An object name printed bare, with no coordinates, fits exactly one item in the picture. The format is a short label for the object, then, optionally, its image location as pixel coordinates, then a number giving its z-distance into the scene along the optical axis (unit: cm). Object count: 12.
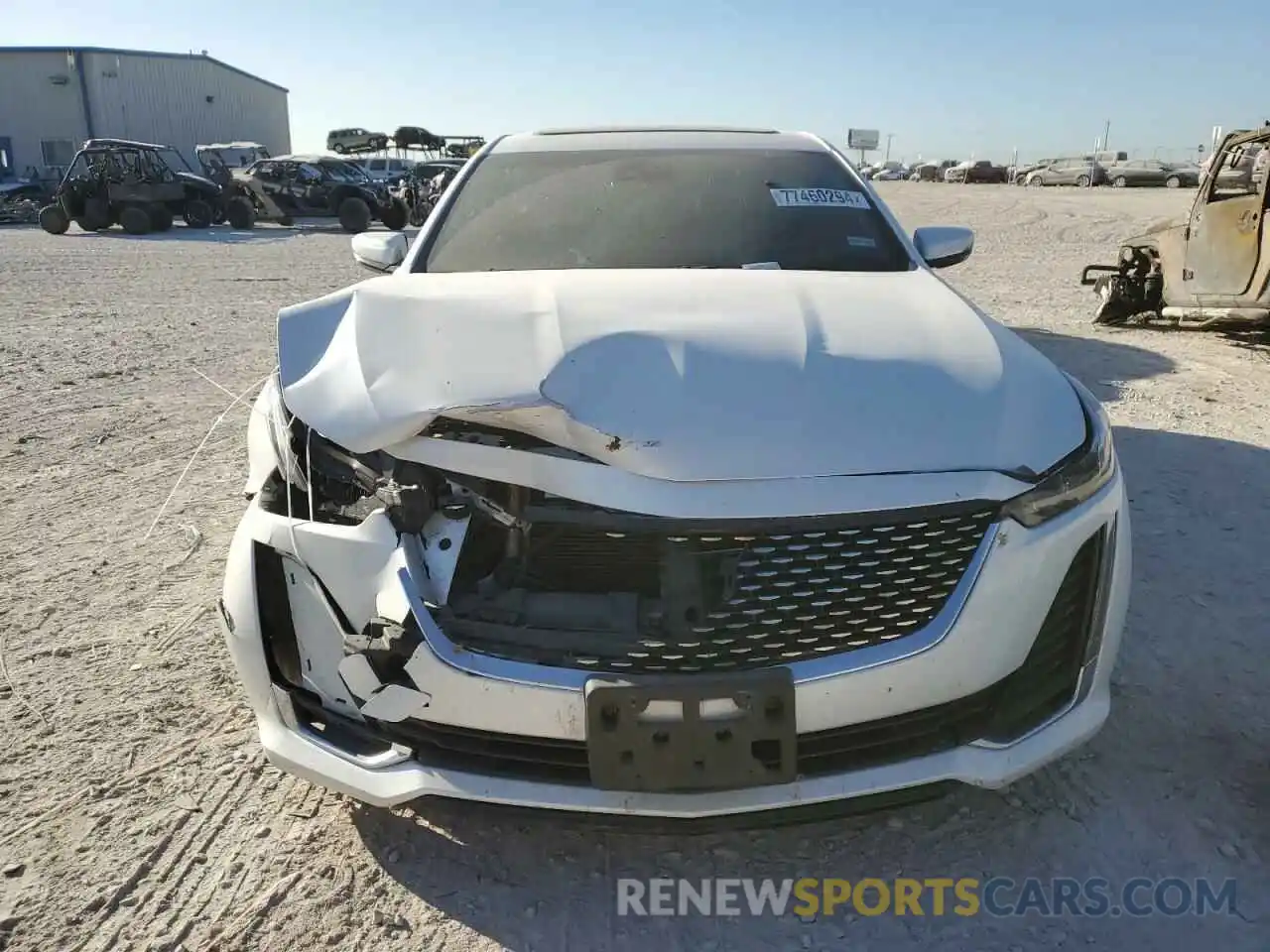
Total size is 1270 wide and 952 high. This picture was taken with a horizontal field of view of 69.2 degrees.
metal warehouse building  4025
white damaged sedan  168
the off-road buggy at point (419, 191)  1883
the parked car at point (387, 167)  2931
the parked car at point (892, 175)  5897
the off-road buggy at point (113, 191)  1867
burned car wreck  702
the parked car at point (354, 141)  3262
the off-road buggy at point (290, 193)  1992
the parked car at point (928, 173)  6032
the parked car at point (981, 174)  5034
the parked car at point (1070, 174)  4138
